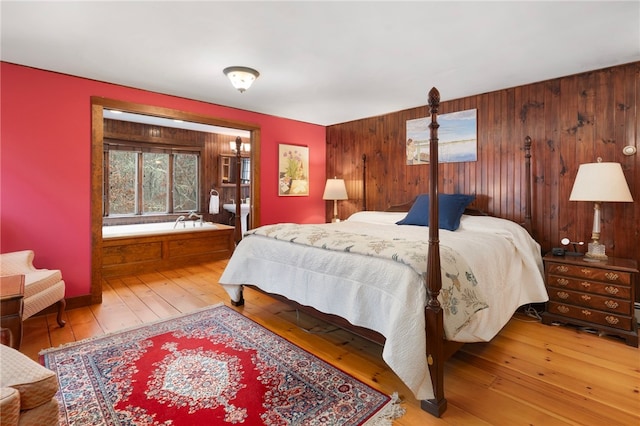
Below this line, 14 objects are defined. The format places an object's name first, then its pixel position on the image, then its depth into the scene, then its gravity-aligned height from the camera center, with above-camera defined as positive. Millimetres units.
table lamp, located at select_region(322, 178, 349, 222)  4996 +282
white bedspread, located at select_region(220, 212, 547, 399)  1722 -527
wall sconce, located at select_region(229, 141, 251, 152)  7125 +1365
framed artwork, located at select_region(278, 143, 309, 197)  5039 +616
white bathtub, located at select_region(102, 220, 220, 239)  4660 -331
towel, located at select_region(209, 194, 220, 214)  6571 +83
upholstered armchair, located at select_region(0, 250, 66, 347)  2430 -598
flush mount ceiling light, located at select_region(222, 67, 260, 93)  2924 +1229
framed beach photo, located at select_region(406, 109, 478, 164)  3795 +886
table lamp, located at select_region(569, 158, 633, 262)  2549 +161
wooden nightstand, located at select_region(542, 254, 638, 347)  2469 -701
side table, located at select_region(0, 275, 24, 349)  1959 -648
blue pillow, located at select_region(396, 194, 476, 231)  3207 -27
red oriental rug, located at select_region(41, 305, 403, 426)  1656 -1058
